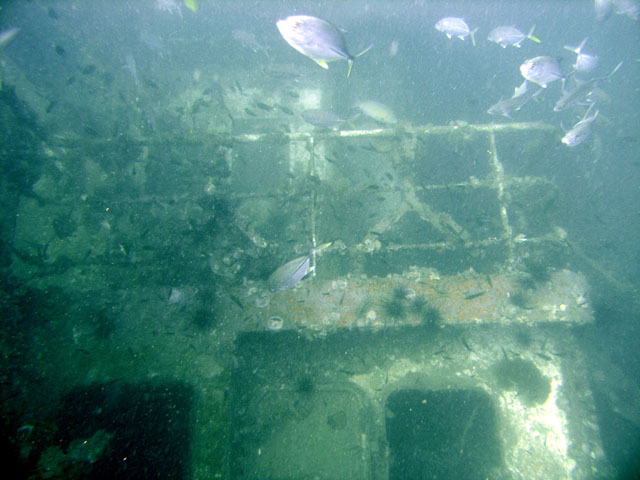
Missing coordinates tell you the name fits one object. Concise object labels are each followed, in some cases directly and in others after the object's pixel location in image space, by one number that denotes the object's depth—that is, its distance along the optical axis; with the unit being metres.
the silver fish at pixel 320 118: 4.65
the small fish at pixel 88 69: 5.68
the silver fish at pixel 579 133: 4.79
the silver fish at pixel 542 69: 4.80
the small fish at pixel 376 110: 6.01
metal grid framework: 4.38
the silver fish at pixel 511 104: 5.20
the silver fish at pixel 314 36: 2.95
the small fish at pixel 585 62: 6.63
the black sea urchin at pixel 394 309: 3.89
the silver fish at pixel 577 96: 4.88
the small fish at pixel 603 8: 6.66
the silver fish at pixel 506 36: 6.11
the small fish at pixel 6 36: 5.09
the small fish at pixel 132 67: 6.23
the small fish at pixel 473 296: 4.00
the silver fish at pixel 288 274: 3.37
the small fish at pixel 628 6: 6.78
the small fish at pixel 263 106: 5.35
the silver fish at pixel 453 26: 6.16
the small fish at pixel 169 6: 8.56
